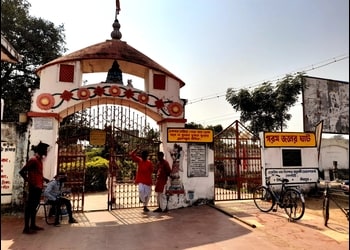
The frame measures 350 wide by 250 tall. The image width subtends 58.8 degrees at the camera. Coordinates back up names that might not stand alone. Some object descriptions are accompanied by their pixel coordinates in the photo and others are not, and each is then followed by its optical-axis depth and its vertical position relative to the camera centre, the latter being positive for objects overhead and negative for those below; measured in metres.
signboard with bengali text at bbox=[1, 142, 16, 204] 7.91 -0.43
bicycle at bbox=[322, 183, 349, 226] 6.75 -1.05
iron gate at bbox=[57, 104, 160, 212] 8.50 +0.30
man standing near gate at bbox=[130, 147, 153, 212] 8.72 -0.64
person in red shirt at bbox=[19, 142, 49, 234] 6.38 -0.72
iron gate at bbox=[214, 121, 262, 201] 10.52 -0.08
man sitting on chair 7.05 -0.98
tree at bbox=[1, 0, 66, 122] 15.90 +5.51
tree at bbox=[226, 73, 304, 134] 15.29 +2.68
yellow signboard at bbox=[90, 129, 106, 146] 8.71 +0.45
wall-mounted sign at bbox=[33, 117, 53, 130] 8.25 +0.79
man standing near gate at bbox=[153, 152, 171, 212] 8.82 -0.65
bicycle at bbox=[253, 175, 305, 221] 7.46 -1.23
